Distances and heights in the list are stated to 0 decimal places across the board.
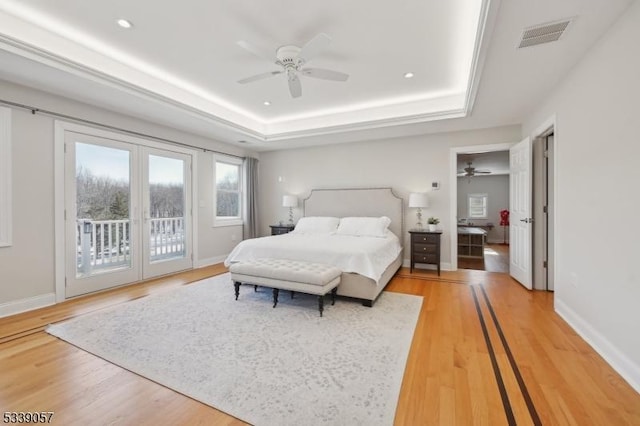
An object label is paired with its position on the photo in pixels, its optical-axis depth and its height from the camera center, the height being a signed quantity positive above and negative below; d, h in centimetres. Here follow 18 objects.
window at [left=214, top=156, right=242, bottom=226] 609 +47
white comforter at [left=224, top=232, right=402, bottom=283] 343 -54
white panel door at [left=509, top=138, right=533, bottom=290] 400 -3
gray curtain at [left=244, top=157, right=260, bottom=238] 661 +29
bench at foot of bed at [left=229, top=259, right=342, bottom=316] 307 -76
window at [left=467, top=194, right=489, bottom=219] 1032 +22
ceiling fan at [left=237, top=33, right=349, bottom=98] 252 +152
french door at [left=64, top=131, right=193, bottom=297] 377 -2
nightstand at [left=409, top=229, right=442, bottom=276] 483 -63
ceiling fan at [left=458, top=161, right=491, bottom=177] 840 +129
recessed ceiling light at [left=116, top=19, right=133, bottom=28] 260 +179
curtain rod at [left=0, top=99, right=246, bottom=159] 321 +123
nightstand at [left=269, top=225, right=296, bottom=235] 621 -40
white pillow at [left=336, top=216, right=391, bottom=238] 493 -28
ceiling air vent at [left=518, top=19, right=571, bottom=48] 221 +147
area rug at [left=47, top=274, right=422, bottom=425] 172 -117
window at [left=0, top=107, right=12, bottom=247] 311 +39
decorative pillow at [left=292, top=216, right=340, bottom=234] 539 -28
